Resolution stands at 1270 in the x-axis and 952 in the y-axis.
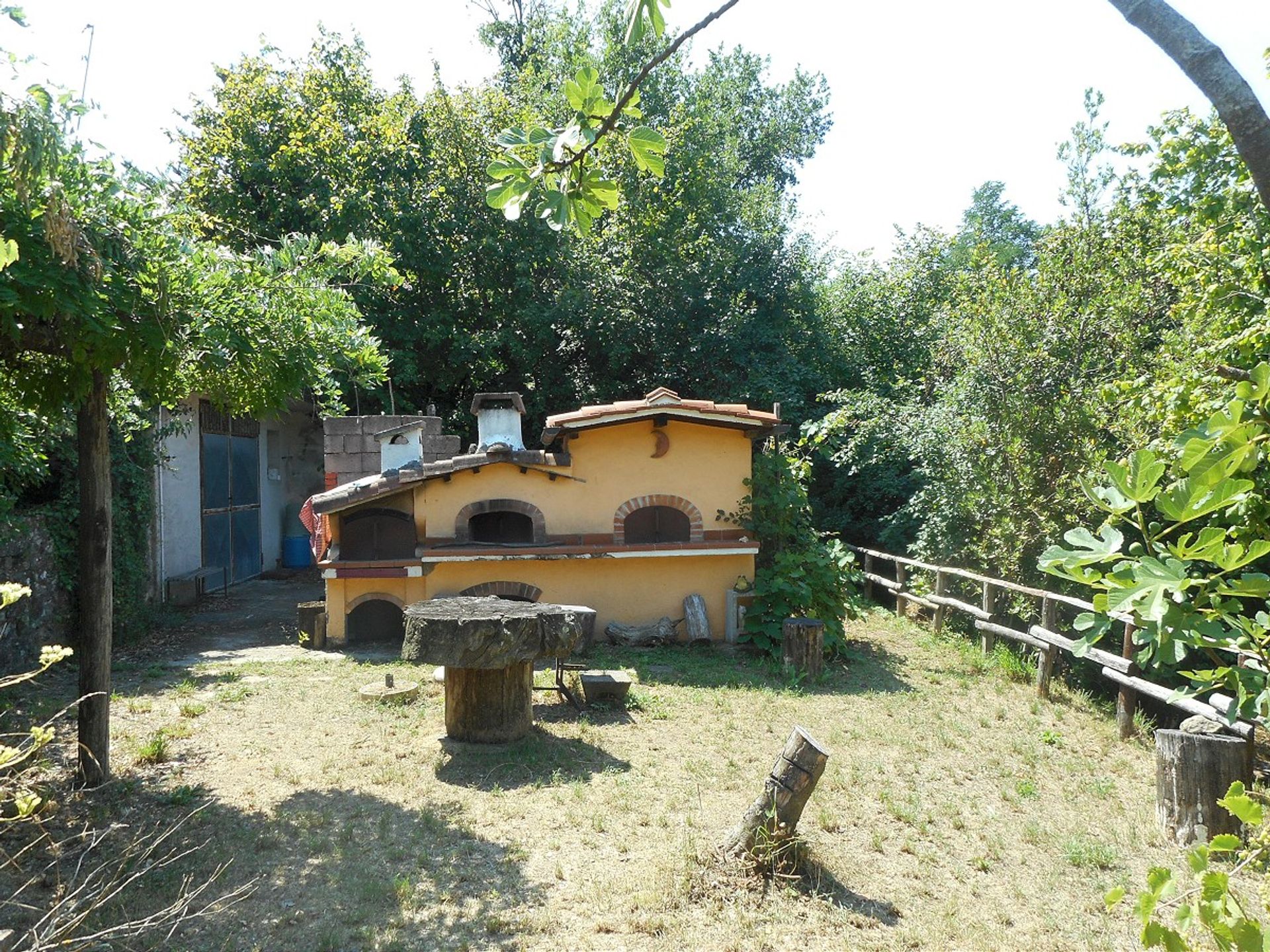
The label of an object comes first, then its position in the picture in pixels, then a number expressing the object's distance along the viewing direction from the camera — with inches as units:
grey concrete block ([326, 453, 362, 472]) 542.9
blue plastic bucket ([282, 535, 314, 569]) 751.7
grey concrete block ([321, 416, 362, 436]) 540.7
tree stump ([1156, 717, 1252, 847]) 212.5
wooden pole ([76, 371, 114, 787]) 225.1
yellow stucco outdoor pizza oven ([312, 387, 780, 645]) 430.9
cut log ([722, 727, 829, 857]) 188.9
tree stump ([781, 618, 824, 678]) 381.1
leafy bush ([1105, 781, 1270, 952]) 60.0
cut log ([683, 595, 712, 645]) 438.9
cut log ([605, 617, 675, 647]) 434.9
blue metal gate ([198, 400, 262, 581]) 610.5
